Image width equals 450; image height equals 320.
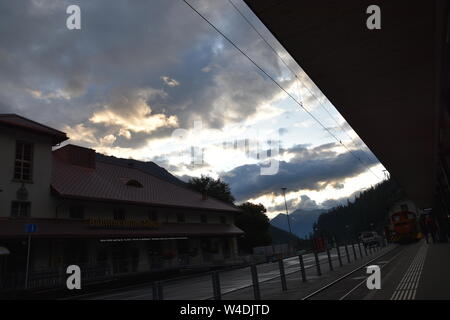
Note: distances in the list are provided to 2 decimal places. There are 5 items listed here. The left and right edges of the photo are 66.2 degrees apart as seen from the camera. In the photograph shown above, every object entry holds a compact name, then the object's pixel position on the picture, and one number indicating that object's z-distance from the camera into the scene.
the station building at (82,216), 23.11
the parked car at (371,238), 45.69
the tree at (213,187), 65.00
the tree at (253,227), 61.56
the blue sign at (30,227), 21.03
